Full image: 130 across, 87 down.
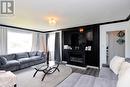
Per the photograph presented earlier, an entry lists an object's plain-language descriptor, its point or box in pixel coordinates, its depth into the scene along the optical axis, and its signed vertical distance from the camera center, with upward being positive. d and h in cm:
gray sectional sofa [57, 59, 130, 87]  132 -79
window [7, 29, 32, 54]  394 +20
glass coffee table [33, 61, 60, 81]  263 -102
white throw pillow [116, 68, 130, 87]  105 -58
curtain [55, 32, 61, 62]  493 -22
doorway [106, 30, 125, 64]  403 +0
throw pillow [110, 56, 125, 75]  191 -60
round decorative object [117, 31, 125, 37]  391 +59
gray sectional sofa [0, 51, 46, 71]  289 -84
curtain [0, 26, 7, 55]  352 +21
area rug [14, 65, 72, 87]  220 -129
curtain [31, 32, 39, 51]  493 +22
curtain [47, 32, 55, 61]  522 +0
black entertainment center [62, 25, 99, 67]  370 -6
